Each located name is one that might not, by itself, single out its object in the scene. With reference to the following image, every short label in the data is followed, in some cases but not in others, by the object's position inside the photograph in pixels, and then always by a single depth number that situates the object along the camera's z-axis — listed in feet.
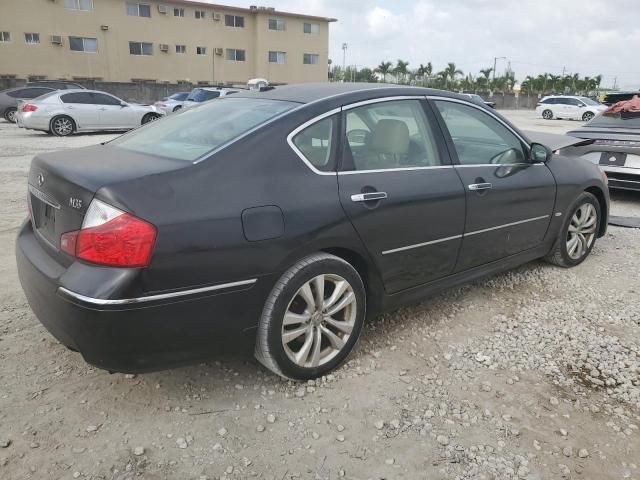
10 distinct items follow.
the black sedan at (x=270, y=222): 7.34
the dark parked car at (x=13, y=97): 66.28
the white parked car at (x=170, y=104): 64.49
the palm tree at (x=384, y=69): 190.70
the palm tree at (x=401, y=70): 187.73
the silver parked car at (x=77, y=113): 49.67
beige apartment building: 113.09
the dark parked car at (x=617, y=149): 22.14
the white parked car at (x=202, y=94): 66.03
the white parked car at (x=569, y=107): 107.04
